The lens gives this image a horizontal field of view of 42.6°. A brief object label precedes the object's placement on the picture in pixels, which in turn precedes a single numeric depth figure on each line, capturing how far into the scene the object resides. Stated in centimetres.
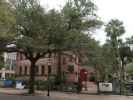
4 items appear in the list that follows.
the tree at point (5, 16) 814
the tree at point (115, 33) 2729
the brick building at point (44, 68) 3015
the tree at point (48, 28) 1636
